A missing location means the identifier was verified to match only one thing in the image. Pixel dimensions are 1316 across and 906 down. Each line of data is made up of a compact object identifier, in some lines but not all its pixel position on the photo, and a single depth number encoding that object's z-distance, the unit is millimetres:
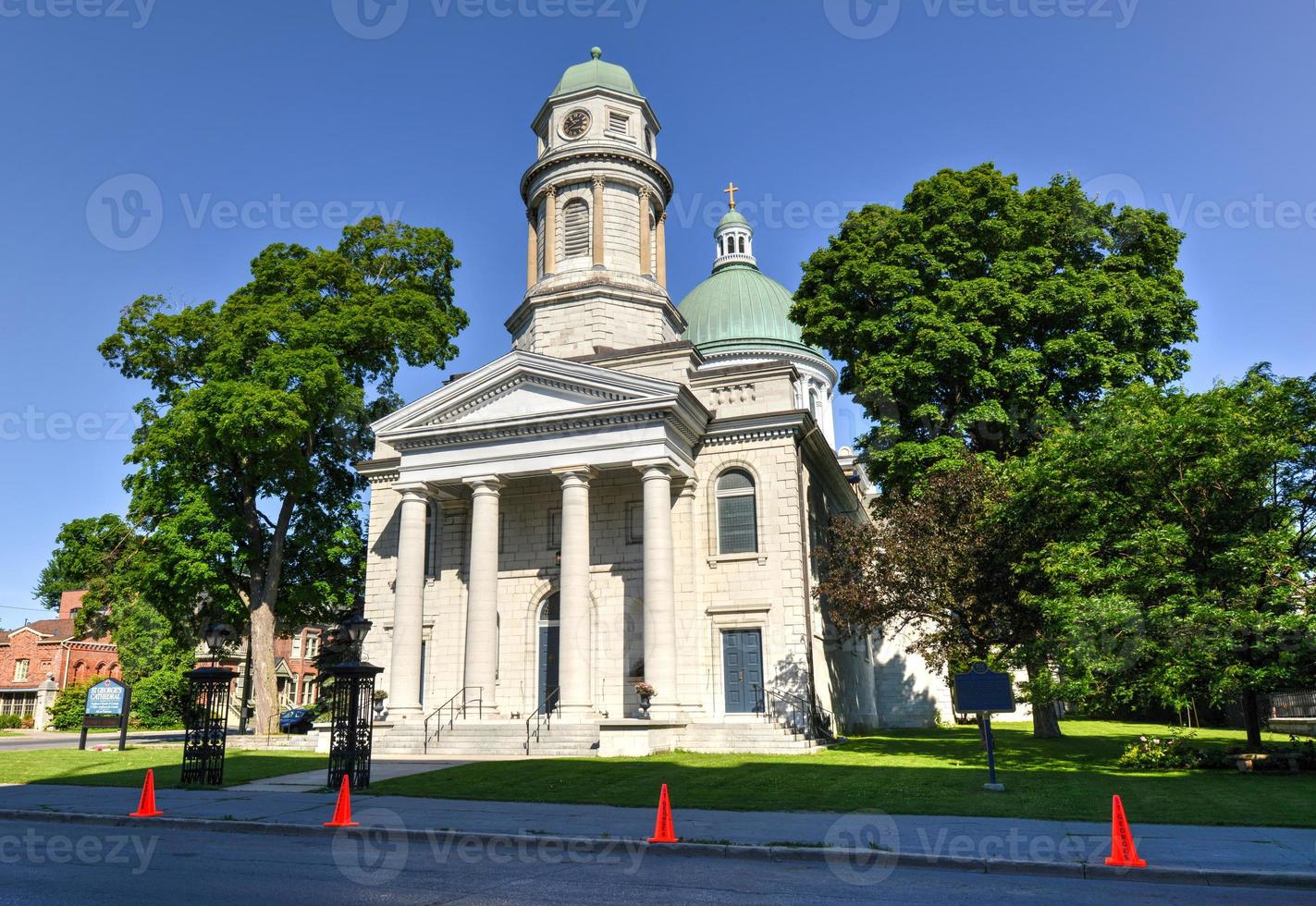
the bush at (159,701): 51781
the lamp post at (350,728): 16953
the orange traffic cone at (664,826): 11180
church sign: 28312
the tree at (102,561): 34188
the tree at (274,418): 33062
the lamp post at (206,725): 18047
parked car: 44938
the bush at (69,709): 52250
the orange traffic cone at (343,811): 12898
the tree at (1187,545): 17797
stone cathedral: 26703
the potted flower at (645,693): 25625
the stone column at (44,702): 54934
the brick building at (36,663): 58844
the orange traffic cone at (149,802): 13744
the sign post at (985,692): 15516
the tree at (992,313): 27281
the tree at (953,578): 22594
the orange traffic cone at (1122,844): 9570
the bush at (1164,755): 19859
